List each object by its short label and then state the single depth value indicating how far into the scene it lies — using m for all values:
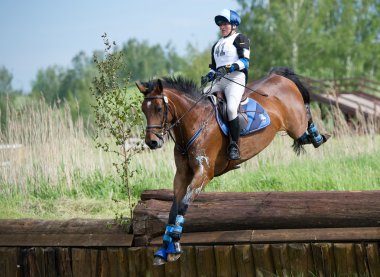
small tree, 16.09
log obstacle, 13.89
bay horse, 12.80
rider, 13.90
